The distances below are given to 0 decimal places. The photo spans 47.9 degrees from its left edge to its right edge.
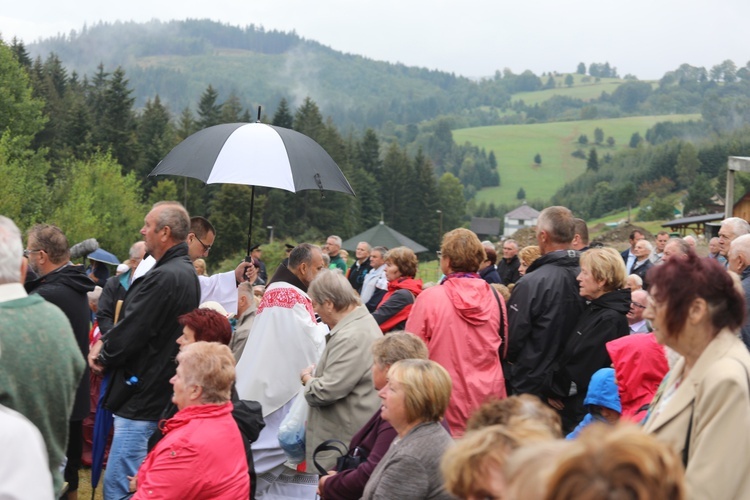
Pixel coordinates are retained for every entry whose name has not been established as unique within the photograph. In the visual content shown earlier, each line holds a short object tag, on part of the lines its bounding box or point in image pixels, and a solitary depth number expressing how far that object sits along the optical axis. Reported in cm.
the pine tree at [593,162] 12656
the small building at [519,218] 10312
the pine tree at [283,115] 6675
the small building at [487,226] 8488
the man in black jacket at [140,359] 490
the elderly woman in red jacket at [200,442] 376
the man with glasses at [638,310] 541
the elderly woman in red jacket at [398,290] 711
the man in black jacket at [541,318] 518
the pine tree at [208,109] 7356
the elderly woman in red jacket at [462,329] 511
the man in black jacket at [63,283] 547
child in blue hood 427
